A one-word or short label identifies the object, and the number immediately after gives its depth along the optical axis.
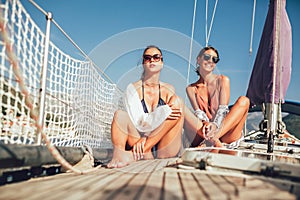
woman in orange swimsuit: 3.04
